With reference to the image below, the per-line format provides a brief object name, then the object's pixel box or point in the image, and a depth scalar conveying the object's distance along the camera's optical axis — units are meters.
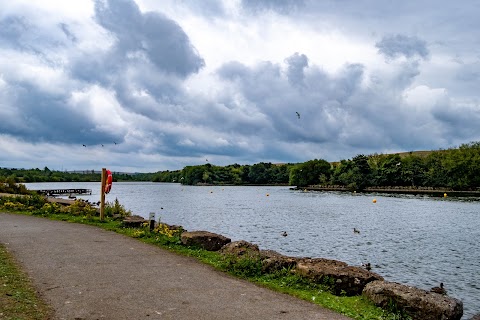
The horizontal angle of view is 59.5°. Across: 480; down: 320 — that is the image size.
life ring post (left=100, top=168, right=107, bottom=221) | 23.14
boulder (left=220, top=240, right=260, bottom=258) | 12.74
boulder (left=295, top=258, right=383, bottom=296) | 10.48
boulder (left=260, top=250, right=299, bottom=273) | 11.66
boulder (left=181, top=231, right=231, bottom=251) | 15.36
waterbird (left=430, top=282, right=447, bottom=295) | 15.39
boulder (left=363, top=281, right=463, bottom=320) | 8.92
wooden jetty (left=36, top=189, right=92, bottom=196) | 85.86
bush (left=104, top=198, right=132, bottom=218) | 26.05
